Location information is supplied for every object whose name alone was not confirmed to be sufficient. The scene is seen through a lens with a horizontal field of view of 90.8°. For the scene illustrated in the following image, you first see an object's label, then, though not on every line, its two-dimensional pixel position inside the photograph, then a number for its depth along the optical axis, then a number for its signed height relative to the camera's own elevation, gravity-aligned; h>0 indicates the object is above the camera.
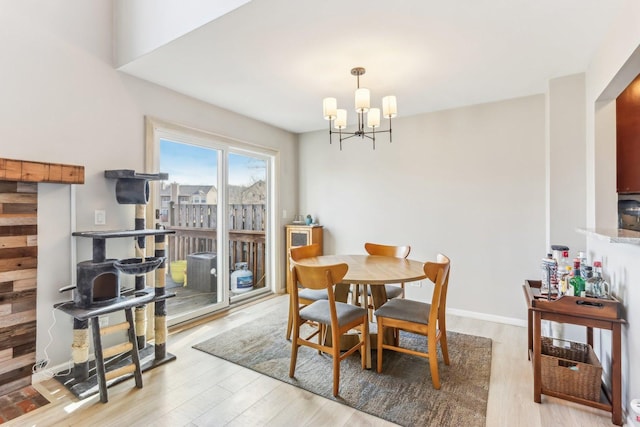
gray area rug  1.99 -1.24
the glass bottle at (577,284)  2.07 -0.48
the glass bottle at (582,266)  2.16 -0.38
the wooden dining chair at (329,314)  2.13 -0.75
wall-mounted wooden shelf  2.04 +0.30
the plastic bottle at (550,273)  2.27 -0.45
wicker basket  1.95 -1.02
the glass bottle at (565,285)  2.11 -0.51
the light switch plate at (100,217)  2.66 -0.02
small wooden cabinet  4.62 -0.33
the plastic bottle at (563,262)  2.34 -0.40
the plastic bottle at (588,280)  2.05 -0.46
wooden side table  1.85 -0.69
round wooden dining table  2.29 -0.47
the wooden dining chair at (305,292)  2.84 -0.73
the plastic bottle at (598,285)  2.02 -0.48
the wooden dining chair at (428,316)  2.22 -0.77
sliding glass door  3.40 -0.05
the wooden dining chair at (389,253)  3.02 -0.45
